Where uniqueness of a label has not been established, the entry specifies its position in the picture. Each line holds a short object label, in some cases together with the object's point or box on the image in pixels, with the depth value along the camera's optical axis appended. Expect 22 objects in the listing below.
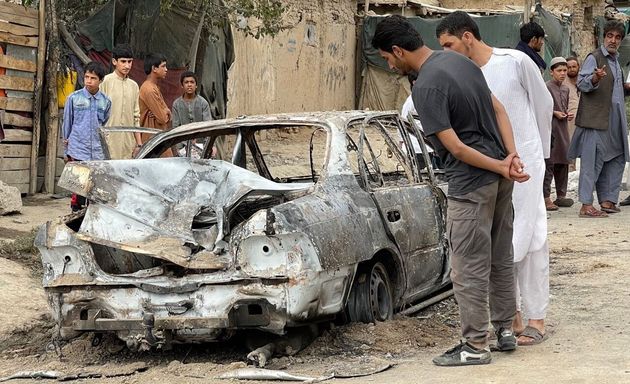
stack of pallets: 12.68
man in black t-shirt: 5.48
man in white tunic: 6.09
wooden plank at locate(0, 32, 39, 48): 12.61
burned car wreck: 5.77
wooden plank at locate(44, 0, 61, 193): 13.20
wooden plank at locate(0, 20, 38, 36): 12.61
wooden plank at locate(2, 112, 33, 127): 12.78
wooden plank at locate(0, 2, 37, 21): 12.64
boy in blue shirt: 10.16
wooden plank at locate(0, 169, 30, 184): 12.70
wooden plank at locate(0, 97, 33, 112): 12.70
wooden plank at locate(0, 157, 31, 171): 12.69
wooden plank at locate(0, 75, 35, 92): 12.68
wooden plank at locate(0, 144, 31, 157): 12.70
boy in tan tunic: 10.59
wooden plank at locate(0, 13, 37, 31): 12.66
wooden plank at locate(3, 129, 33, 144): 12.79
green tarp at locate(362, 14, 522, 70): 23.86
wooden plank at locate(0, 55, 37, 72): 12.65
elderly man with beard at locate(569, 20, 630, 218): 12.10
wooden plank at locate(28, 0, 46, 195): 13.08
